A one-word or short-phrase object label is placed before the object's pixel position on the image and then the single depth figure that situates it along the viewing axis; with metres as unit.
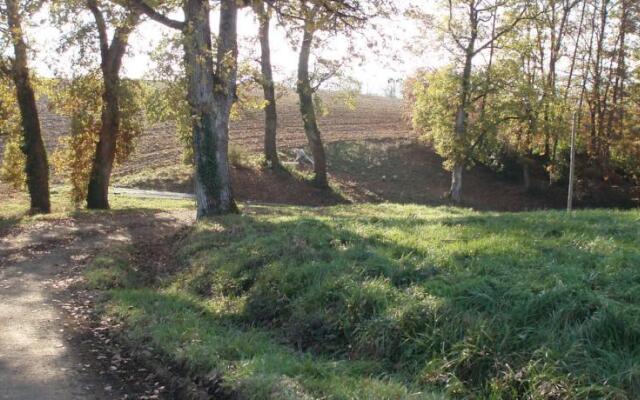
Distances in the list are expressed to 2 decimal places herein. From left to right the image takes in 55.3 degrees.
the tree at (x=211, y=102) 15.21
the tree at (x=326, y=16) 15.08
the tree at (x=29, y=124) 20.62
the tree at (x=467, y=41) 30.42
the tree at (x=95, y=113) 21.59
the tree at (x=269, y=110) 29.84
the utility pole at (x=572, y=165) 22.31
